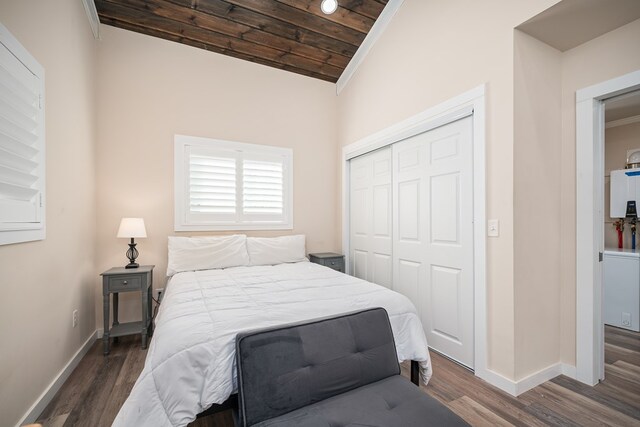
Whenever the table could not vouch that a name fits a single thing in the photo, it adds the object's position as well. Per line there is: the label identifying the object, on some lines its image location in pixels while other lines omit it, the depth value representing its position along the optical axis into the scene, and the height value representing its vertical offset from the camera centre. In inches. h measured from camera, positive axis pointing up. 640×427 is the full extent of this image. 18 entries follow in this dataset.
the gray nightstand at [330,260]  143.5 -23.9
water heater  130.6 +12.0
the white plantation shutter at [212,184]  130.3 +14.5
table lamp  106.8 -6.4
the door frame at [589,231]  80.0 -4.8
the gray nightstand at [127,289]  99.2 -27.5
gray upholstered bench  45.2 -31.3
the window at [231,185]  128.6 +14.4
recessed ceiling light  115.2 +87.6
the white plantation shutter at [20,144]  56.6 +15.8
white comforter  48.0 -23.4
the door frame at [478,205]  82.7 +2.9
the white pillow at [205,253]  115.1 -16.6
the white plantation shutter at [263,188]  141.2 +14.0
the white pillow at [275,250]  129.9 -17.1
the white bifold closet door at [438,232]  90.4 -6.3
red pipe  139.6 -11.9
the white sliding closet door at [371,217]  126.6 -1.2
